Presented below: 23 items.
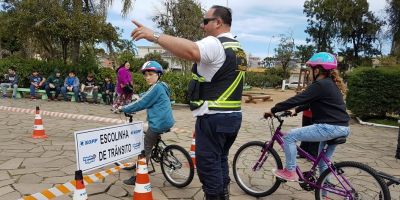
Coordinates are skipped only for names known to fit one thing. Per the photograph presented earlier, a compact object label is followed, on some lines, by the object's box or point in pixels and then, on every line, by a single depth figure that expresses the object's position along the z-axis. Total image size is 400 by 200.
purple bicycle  4.12
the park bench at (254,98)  20.70
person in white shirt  3.28
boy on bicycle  4.98
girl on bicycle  4.50
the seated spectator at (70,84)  16.50
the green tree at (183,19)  26.22
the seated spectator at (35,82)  16.94
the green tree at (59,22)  16.83
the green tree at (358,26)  45.22
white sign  3.90
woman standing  12.64
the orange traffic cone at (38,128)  8.27
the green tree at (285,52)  48.75
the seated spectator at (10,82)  17.47
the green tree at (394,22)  34.22
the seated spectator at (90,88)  16.17
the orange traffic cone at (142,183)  4.21
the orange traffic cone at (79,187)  3.46
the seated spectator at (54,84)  16.66
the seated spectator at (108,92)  15.76
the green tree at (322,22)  47.38
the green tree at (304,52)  50.57
